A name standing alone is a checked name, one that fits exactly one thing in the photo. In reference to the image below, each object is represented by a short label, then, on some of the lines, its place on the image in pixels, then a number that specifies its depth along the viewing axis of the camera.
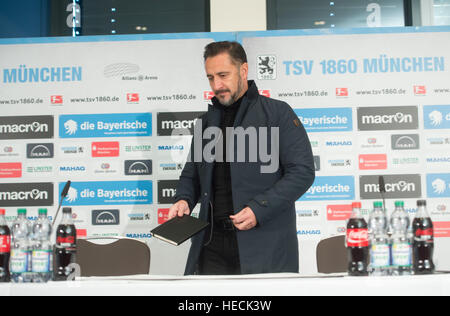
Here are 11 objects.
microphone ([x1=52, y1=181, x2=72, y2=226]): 1.94
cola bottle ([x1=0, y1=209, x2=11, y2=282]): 1.67
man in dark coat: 2.31
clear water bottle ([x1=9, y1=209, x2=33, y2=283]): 1.62
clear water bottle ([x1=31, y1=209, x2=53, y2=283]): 1.61
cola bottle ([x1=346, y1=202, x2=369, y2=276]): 1.64
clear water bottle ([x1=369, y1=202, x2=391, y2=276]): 1.57
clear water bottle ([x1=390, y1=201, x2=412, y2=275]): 1.57
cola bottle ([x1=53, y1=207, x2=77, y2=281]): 1.75
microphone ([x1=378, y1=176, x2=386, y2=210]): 1.78
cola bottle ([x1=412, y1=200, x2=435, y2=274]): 1.65
